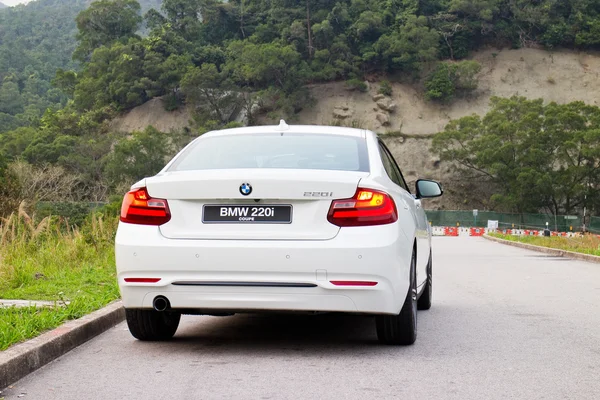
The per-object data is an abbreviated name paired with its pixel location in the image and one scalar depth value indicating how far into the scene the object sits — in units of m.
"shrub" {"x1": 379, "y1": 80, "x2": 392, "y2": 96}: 99.31
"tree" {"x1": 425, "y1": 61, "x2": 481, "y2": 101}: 97.75
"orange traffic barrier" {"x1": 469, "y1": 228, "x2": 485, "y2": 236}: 65.82
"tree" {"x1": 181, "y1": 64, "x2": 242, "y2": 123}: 98.94
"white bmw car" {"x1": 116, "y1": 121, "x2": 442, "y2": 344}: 5.90
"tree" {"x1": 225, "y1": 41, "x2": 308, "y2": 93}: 99.44
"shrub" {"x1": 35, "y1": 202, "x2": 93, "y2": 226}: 53.77
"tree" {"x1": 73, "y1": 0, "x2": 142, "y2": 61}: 121.88
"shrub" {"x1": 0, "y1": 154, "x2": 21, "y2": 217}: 17.06
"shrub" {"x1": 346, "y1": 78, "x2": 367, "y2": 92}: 100.12
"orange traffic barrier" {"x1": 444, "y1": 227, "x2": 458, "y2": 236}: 64.25
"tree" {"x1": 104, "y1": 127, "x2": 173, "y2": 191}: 83.69
